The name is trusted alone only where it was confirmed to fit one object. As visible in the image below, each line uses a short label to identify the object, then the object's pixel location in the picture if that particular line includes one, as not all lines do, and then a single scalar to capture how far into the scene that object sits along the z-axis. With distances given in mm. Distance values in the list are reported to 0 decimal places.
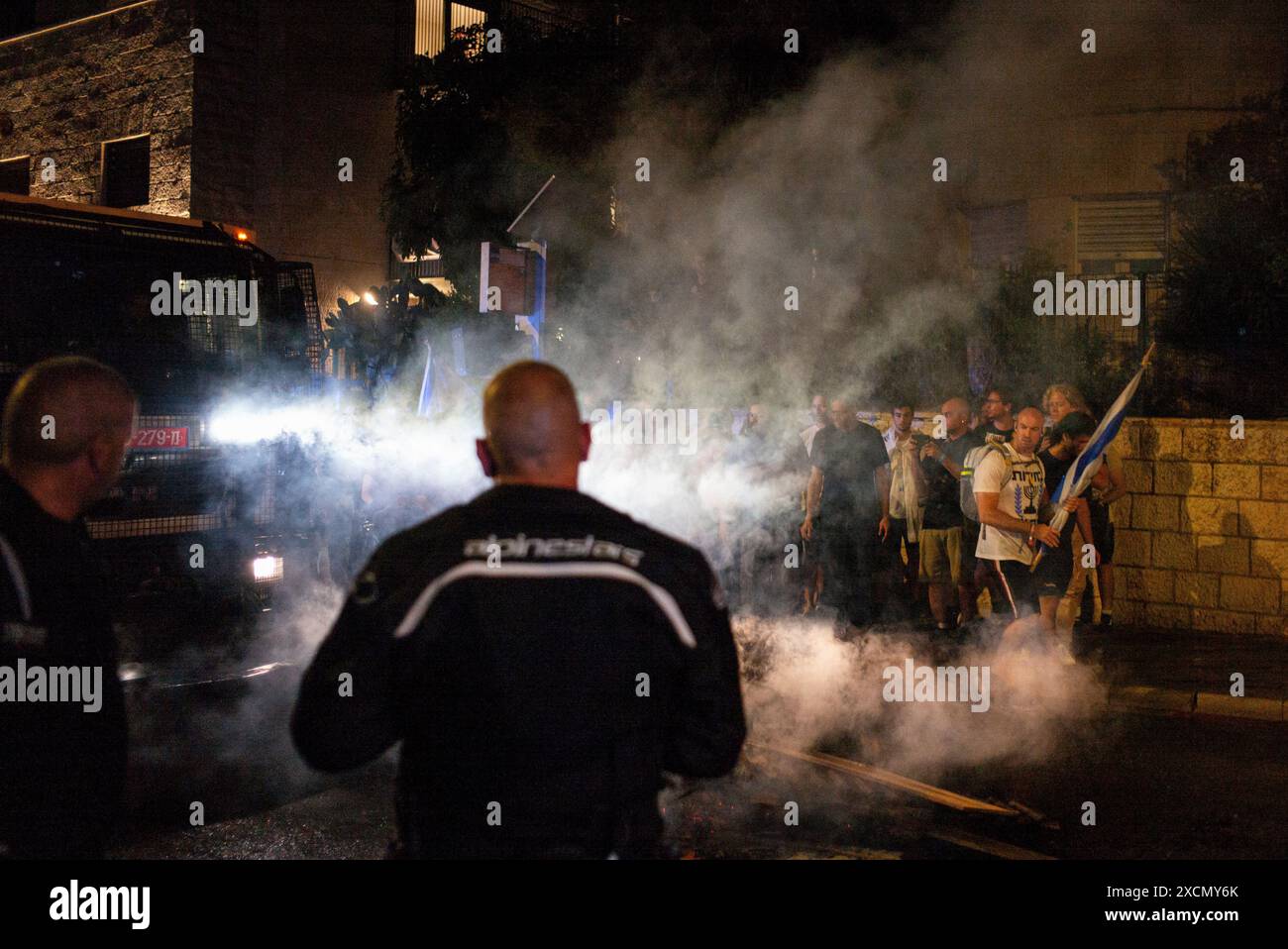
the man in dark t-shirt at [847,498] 7918
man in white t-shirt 6723
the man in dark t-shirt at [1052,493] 6676
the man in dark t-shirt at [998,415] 7312
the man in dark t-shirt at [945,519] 7980
